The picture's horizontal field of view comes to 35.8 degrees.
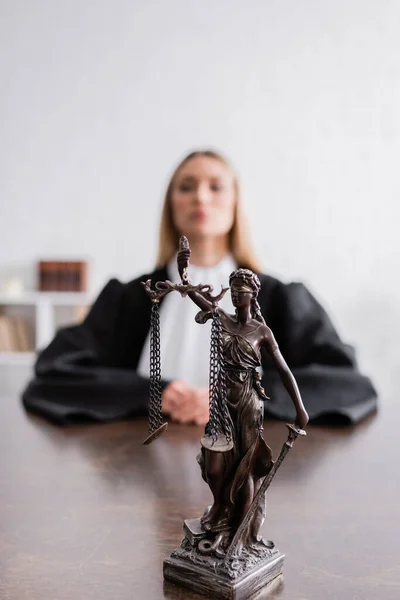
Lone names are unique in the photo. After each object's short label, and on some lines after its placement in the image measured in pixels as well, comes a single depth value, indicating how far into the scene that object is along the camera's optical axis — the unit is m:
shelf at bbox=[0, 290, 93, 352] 3.41
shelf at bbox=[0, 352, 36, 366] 3.41
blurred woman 1.38
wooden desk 0.60
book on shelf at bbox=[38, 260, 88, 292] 3.51
